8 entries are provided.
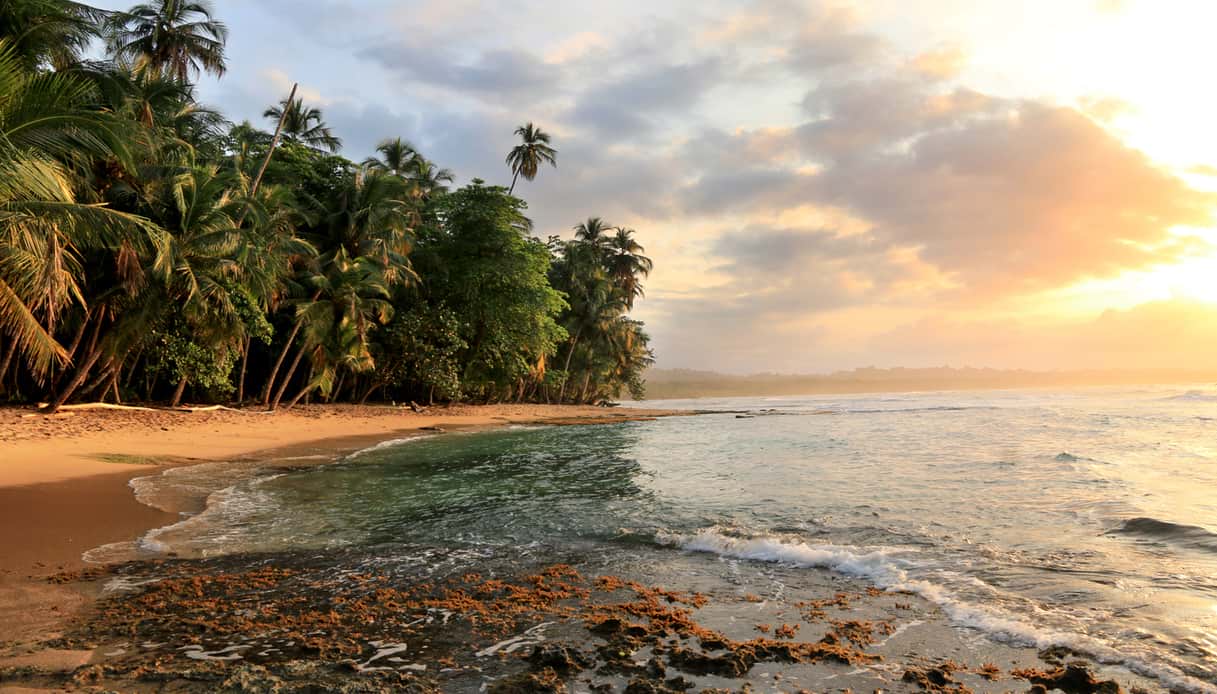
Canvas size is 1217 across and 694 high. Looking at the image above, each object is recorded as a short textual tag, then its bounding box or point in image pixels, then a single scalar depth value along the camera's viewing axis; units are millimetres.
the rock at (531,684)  3576
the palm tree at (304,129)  37500
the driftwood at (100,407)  18102
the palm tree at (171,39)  25047
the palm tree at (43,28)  13234
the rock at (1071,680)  3705
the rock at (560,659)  3879
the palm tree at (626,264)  57469
